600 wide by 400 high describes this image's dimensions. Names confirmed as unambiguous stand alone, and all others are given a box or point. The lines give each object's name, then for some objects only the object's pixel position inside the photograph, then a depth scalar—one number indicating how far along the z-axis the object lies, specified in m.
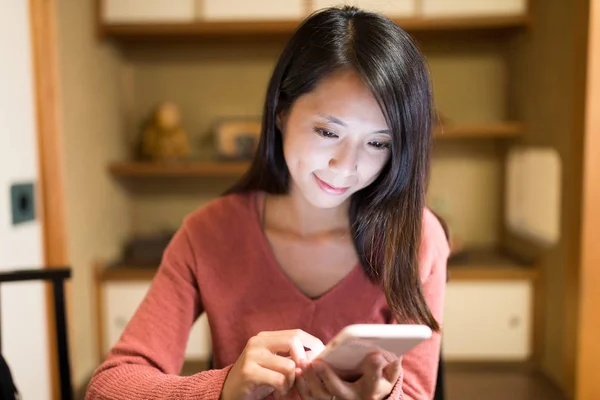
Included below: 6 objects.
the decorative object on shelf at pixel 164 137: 2.49
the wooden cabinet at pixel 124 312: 2.28
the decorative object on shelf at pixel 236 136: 2.57
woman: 0.74
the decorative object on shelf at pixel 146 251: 2.41
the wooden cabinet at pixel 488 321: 2.25
